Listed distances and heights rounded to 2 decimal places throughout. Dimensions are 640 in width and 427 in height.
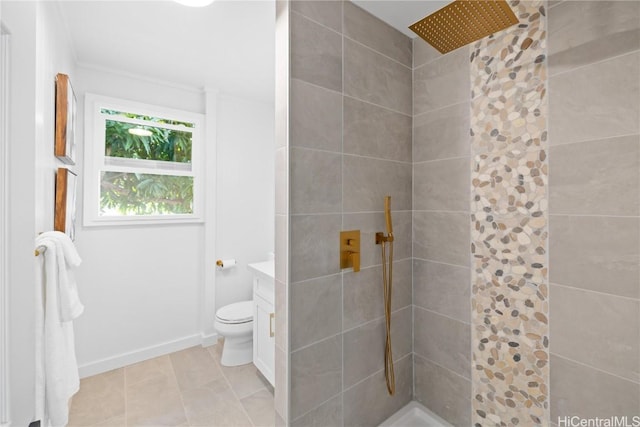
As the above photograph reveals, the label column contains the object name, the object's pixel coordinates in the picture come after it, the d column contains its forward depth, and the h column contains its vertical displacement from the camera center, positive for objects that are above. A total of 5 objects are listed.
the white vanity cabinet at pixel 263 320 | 1.97 -0.76
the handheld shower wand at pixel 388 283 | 1.48 -0.37
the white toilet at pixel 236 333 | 2.33 -0.98
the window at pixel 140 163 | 2.29 +0.43
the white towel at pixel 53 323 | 1.08 -0.43
